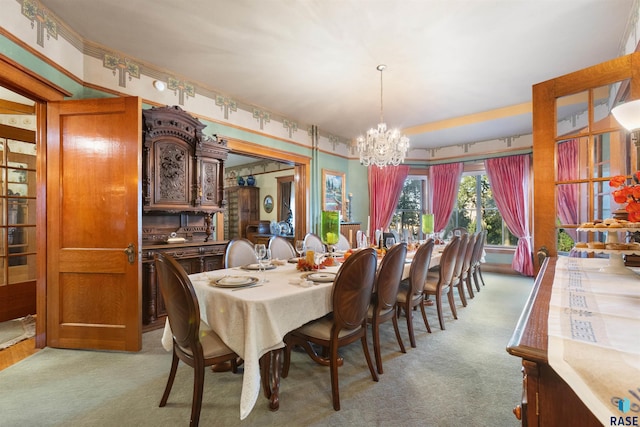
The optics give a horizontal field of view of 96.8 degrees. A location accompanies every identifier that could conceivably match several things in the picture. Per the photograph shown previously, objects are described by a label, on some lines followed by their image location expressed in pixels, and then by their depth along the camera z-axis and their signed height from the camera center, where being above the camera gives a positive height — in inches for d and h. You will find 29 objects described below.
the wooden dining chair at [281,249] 119.9 -15.0
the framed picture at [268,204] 286.4 +10.6
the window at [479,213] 227.5 -0.2
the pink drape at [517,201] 206.7 +8.6
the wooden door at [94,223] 94.5 -2.5
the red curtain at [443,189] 237.3 +19.9
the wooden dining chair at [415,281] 95.8 -23.6
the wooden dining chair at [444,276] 113.1 -25.9
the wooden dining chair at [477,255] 161.3 -25.5
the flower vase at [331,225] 93.6 -3.8
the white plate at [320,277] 72.6 -16.8
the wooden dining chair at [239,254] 98.4 -14.0
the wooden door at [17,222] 123.9 -2.9
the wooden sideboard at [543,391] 22.0 -14.4
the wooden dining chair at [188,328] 55.4 -23.1
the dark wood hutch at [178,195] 115.2 +9.2
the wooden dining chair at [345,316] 65.0 -24.7
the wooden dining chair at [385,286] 77.6 -20.6
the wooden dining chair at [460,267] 126.6 -24.7
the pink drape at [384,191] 242.7 +19.2
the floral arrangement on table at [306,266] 86.4 -15.9
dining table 56.4 -21.6
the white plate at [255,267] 88.4 -16.7
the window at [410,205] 257.1 +7.3
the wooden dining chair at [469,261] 139.0 -24.9
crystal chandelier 142.0 +34.7
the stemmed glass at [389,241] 147.4 -14.7
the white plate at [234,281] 67.1 -16.5
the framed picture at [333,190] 216.2 +18.8
